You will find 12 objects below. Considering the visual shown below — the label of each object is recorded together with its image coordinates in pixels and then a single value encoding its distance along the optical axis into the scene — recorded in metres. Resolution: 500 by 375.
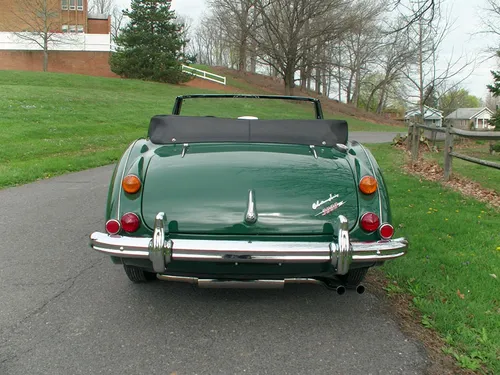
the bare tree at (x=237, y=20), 36.76
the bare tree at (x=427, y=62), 18.38
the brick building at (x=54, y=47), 41.72
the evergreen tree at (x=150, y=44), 36.12
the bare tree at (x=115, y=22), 71.00
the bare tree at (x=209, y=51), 71.88
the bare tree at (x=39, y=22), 39.30
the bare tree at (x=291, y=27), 34.44
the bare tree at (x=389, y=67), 46.42
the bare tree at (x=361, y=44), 37.22
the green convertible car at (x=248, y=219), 2.56
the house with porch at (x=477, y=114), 81.81
